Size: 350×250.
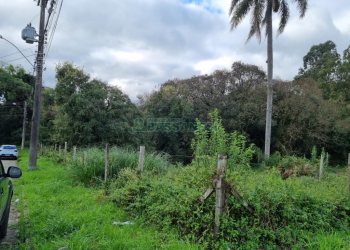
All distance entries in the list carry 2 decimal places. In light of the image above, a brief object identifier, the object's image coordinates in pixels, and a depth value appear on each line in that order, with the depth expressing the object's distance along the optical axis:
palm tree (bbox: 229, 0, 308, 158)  26.14
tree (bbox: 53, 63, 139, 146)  28.14
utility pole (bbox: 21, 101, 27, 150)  43.41
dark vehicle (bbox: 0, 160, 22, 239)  5.91
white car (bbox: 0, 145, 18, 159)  31.36
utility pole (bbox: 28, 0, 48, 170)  20.06
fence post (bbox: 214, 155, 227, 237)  6.11
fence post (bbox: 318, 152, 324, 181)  12.94
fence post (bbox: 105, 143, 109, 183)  12.13
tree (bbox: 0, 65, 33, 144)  49.71
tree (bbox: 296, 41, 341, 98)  45.62
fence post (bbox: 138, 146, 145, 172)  11.23
